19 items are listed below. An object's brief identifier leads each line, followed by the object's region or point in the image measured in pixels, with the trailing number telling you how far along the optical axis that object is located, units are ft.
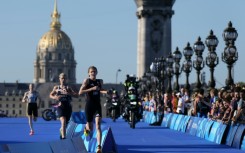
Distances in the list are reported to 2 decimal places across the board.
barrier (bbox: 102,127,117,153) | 67.31
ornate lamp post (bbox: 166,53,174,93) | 177.17
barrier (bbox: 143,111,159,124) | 143.80
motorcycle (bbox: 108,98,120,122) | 158.30
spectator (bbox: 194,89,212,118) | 110.21
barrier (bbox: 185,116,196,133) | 104.13
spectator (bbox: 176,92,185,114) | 125.80
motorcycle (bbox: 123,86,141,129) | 124.57
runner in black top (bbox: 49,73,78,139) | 72.33
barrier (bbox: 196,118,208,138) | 94.04
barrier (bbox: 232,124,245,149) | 76.46
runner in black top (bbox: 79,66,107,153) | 67.21
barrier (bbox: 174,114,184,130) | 116.41
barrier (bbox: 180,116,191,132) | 108.99
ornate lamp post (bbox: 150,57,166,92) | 194.06
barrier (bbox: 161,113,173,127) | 131.27
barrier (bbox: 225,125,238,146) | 79.87
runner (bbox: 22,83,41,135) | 98.22
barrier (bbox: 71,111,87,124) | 108.01
